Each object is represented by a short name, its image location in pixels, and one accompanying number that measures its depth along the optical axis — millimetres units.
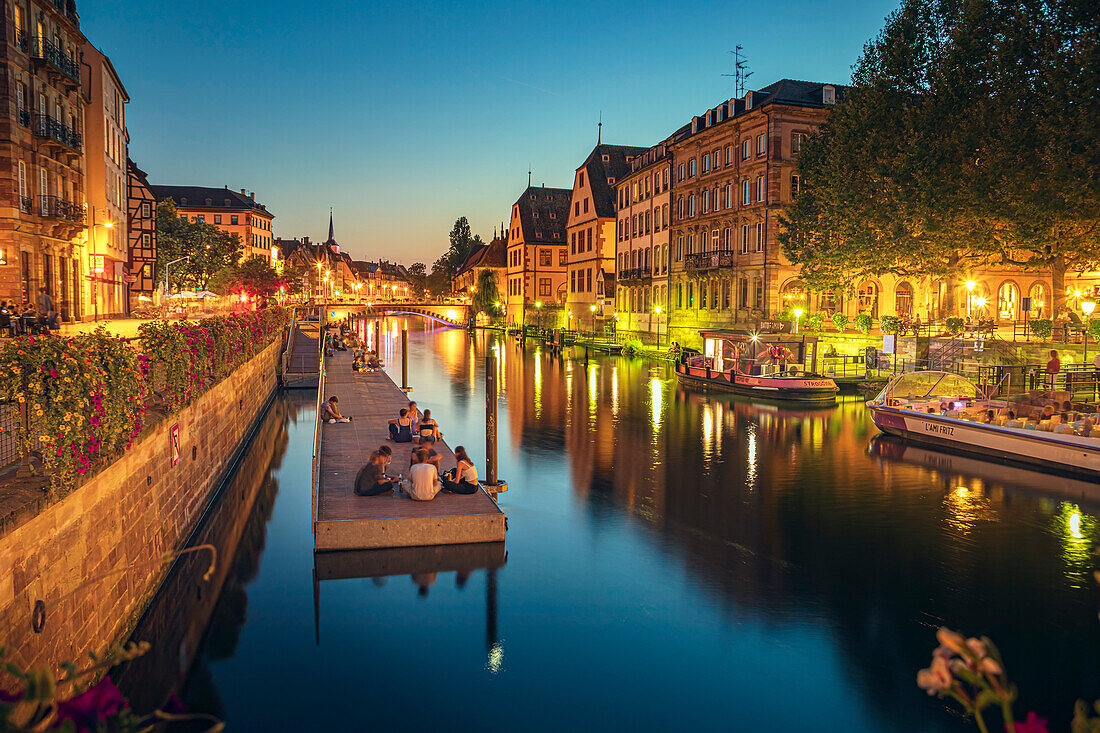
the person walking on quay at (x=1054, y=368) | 29125
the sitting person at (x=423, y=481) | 14758
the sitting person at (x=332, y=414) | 24547
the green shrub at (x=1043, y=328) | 34719
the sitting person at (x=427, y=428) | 20031
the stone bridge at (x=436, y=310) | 135750
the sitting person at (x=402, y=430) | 21136
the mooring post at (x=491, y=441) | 17828
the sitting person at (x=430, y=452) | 15333
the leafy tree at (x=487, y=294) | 112575
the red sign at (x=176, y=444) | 14242
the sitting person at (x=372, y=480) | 15172
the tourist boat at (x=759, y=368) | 36688
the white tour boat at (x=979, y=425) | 21359
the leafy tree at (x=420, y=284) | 166662
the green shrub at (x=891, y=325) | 40875
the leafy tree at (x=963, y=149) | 31406
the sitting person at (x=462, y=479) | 15492
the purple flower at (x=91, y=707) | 2455
